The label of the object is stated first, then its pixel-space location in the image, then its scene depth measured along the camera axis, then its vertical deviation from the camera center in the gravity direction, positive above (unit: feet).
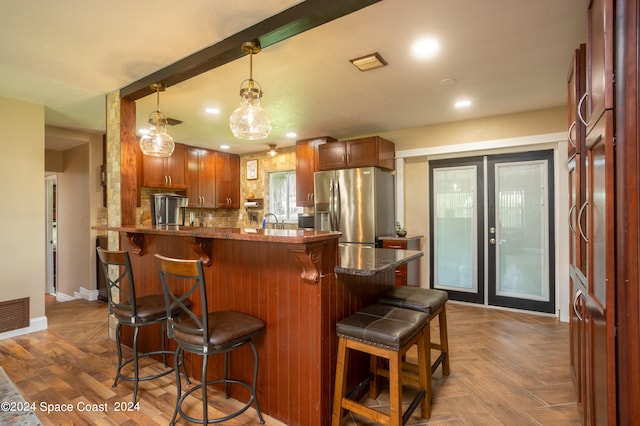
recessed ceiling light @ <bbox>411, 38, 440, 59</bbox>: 7.57 +4.08
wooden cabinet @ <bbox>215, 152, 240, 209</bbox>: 19.88 +2.18
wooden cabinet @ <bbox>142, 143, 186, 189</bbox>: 16.14 +2.36
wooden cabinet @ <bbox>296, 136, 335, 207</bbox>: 16.62 +2.50
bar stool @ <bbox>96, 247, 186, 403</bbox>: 7.04 -2.13
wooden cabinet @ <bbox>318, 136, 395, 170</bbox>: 14.52 +2.85
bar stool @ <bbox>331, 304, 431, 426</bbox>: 5.30 -2.33
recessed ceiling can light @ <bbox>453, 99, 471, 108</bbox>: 11.65 +4.09
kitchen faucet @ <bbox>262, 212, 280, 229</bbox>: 19.37 -0.18
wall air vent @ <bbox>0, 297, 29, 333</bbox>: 10.94 -3.44
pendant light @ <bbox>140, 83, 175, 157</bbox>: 9.62 +2.32
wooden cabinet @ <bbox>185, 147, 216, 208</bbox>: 18.37 +2.28
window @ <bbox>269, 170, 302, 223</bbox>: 19.47 +1.13
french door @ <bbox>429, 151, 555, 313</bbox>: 13.16 -0.75
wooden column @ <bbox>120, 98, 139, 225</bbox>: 10.52 +1.82
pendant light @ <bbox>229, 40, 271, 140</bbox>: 7.66 +2.37
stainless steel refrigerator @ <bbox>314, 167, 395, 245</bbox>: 14.24 +0.50
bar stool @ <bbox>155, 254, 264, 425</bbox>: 5.51 -2.11
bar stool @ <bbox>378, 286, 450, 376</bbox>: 7.09 -2.04
